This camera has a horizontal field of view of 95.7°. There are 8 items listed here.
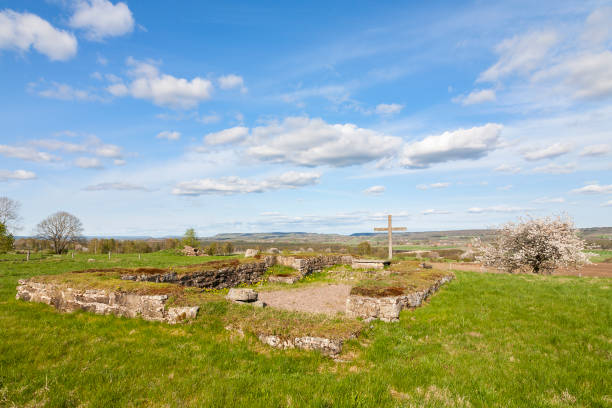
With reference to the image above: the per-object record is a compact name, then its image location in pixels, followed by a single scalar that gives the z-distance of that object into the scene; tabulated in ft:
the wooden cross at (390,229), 102.37
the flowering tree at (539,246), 79.82
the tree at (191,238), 181.99
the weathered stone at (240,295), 35.78
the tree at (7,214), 169.17
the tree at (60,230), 188.96
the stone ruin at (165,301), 23.03
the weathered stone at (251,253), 76.26
